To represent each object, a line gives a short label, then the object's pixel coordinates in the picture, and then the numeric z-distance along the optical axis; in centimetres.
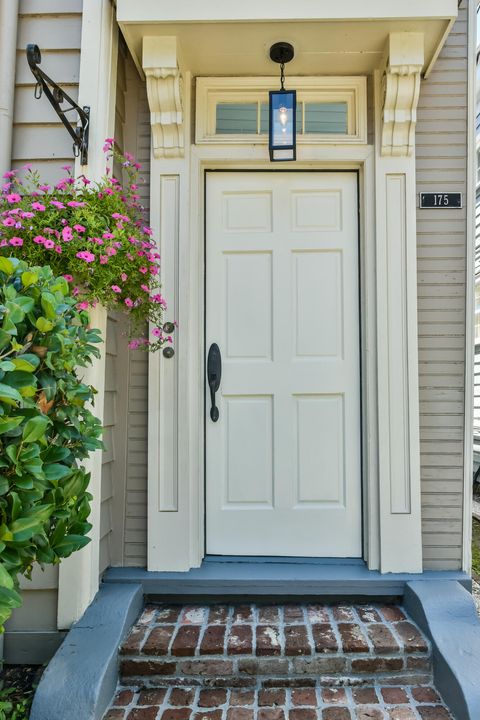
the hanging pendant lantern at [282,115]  202
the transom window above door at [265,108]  218
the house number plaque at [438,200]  213
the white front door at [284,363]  216
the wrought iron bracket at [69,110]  173
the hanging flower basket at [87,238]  166
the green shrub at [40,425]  119
